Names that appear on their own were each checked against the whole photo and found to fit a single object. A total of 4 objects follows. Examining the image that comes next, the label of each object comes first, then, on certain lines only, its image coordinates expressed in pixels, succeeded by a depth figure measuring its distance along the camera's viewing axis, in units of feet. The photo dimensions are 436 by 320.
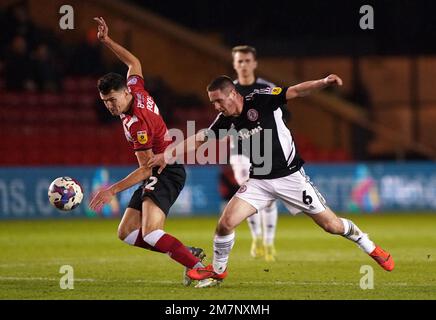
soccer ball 60.23
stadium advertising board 127.65
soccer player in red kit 59.21
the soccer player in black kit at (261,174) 59.77
